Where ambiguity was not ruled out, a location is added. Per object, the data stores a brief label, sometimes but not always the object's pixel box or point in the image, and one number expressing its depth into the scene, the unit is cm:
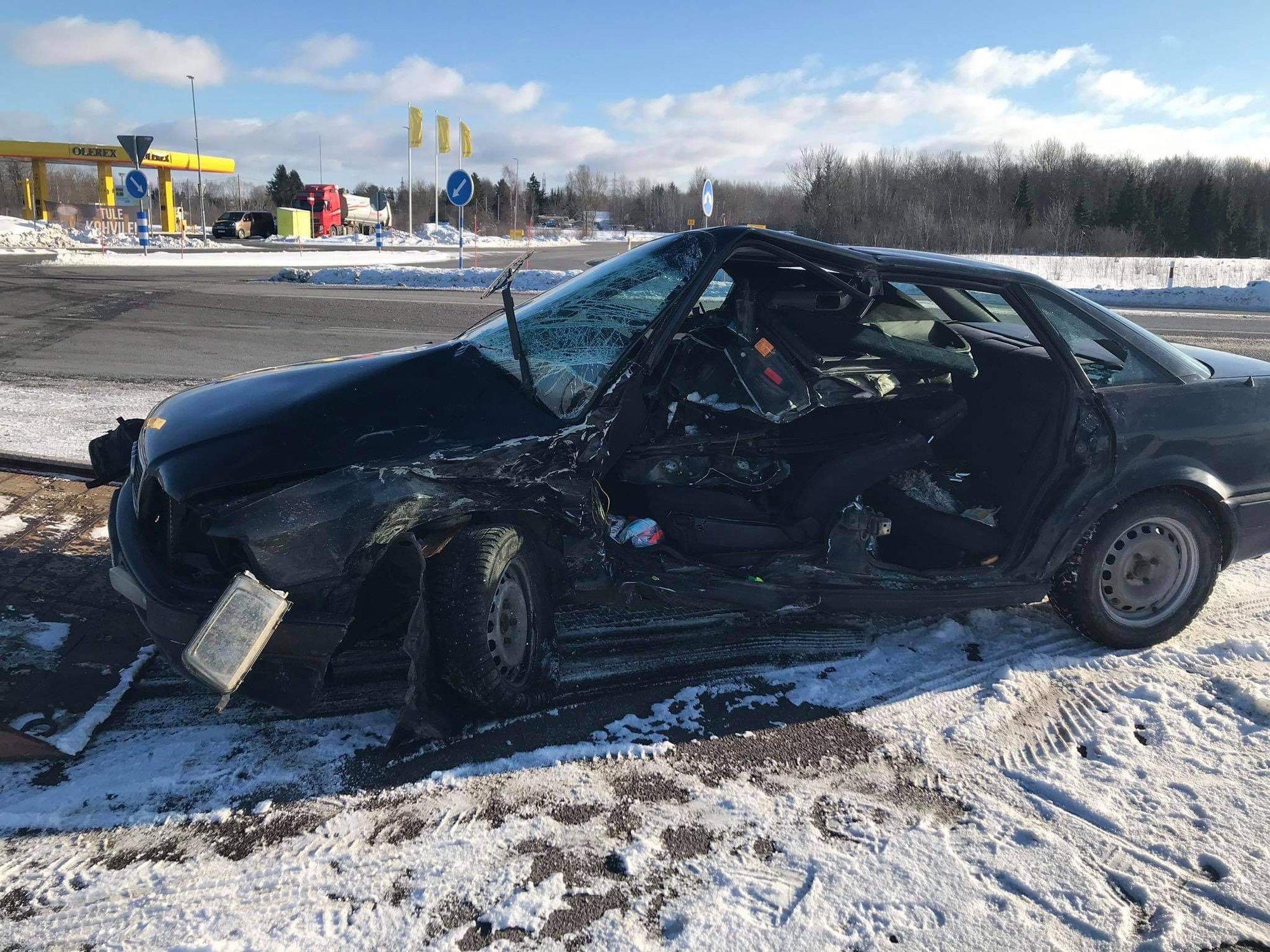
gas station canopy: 4378
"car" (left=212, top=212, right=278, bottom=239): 4750
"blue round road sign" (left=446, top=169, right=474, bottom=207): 1984
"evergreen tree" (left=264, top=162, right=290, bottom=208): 8394
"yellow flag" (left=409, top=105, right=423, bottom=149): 3559
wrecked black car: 271
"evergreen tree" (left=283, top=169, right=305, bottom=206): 8347
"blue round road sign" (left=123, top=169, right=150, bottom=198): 2214
